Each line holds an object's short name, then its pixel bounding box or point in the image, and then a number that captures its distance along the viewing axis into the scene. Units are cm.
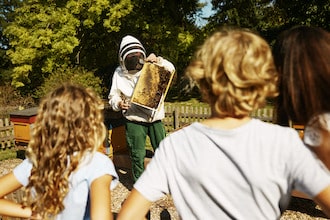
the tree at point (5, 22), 2961
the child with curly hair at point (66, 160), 166
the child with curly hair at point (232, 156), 113
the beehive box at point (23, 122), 736
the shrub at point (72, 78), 1423
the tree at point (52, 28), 1553
